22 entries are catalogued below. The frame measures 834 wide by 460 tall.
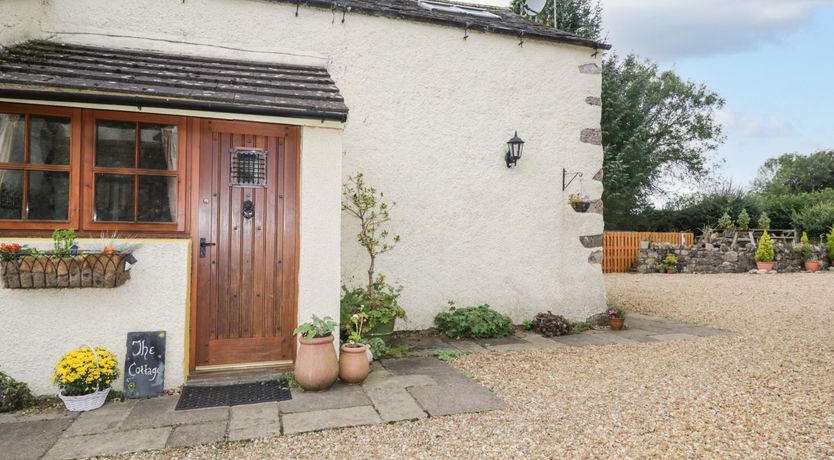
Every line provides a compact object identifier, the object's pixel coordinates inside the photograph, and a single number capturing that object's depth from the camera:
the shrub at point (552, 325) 6.21
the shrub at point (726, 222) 17.39
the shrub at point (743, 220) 16.88
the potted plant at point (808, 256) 15.51
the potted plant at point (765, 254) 15.09
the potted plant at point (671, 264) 14.95
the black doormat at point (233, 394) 3.69
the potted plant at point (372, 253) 5.13
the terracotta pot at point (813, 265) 15.48
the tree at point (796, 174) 41.53
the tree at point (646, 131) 17.17
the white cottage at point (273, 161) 3.90
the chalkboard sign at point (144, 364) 3.83
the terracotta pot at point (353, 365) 4.13
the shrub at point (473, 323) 5.91
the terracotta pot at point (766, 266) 15.15
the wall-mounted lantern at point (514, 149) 6.19
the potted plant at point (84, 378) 3.48
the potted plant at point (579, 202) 6.60
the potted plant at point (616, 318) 6.56
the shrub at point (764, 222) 17.66
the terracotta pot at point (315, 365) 3.91
